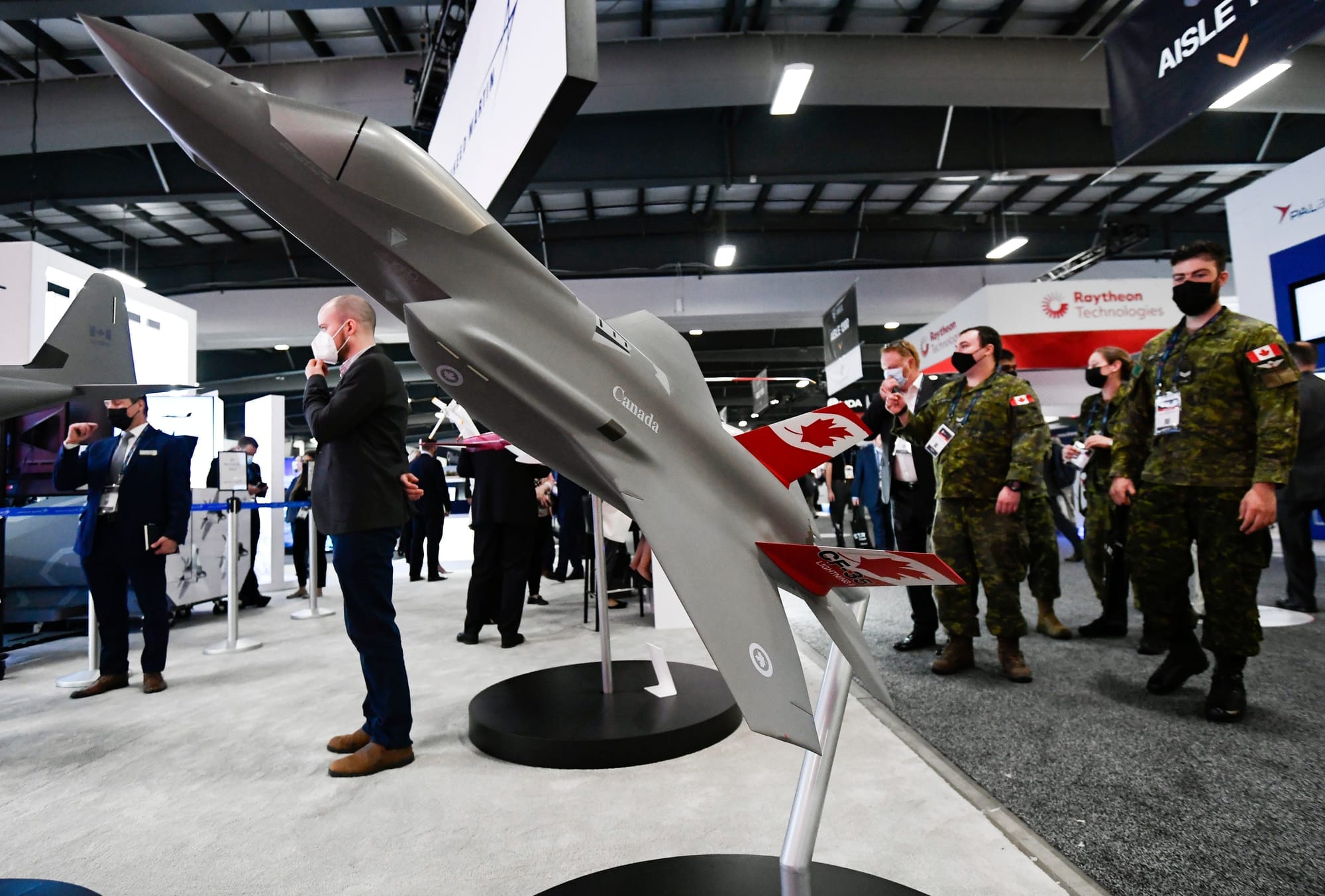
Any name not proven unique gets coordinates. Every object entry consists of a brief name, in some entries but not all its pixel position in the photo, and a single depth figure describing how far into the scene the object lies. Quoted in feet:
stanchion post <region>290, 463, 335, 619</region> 17.95
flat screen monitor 19.29
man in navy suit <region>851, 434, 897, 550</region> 12.57
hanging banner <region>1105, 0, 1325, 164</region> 9.70
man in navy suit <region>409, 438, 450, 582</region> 24.57
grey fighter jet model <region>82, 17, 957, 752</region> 3.43
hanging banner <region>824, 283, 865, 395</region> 28.25
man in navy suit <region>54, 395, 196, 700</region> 11.04
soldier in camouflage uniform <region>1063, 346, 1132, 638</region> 12.16
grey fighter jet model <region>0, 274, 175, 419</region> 6.79
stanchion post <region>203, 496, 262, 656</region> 13.85
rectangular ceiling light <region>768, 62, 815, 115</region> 17.88
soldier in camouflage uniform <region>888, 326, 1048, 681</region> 9.56
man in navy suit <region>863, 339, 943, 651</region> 11.25
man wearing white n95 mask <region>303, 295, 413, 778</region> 7.13
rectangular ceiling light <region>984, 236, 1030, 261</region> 32.65
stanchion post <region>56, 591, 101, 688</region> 11.58
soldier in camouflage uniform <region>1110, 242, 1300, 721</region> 7.41
